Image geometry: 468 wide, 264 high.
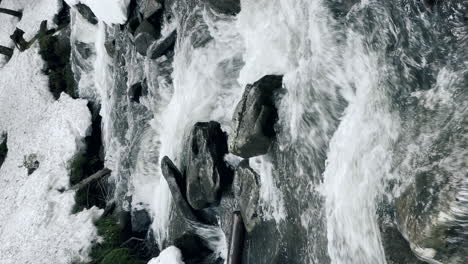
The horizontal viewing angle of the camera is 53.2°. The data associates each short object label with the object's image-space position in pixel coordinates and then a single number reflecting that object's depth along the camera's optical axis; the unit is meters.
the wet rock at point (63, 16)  20.52
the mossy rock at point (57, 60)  18.20
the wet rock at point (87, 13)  15.20
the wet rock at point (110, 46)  13.39
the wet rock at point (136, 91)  11.73
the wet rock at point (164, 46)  10.36
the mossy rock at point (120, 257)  10.79
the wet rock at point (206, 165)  8.16
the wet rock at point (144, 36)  10.65
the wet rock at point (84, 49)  15.75
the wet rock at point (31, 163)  16.50
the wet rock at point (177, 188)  9.03
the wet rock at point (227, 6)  8.57
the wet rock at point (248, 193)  7.40
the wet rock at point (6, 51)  23.31
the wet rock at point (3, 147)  19.42
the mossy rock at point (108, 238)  11.54
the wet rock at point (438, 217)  3.83
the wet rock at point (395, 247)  4.56
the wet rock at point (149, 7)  10.50
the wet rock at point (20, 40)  21.33
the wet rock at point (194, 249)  9.12
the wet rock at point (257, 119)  6.98
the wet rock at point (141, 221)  11.33
